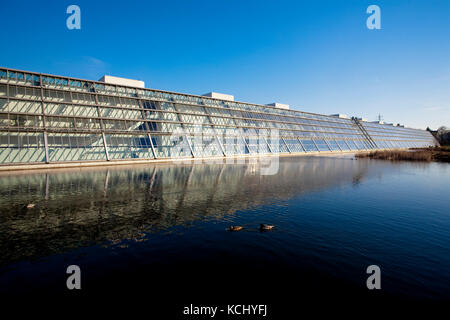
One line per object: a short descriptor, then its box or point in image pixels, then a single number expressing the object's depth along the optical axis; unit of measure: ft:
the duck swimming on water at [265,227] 43.57
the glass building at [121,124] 132.87
